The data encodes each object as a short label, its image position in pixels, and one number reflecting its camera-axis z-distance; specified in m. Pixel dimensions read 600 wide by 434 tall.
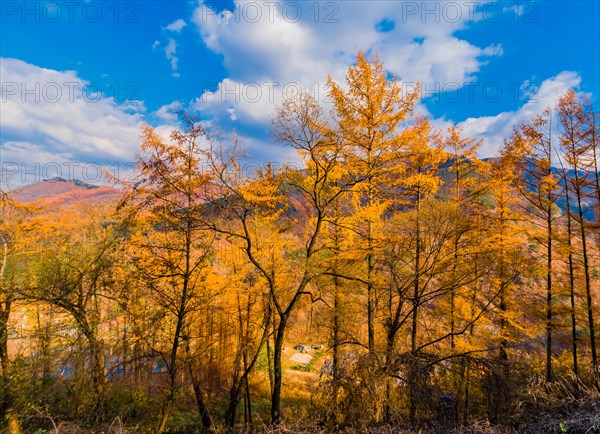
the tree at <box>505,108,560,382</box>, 12.10
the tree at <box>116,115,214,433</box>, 8.73
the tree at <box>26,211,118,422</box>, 8.98
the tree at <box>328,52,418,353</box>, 10.17
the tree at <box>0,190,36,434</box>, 10.19
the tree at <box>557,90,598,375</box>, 11.46
